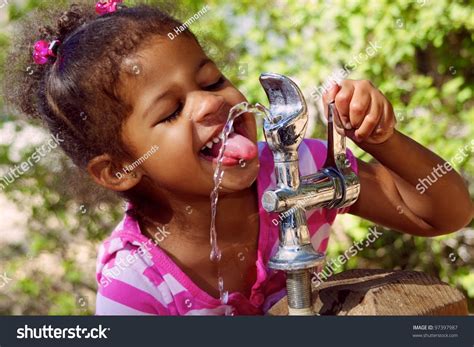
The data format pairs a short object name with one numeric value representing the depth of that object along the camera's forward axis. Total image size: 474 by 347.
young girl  1.20
